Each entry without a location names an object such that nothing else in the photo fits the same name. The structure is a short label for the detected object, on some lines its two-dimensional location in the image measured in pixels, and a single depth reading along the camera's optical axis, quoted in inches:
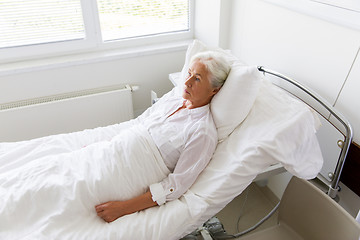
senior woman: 52.0
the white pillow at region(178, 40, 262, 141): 54.7
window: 82.3
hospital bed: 47.8
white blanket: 46.5
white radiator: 83.5
